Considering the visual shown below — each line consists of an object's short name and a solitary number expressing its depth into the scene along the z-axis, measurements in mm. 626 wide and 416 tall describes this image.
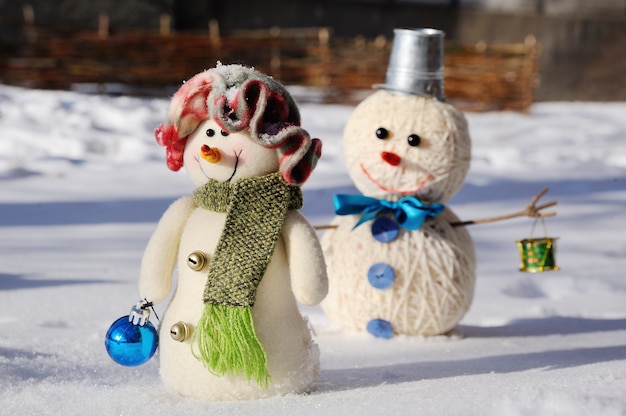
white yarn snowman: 2865
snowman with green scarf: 2109
